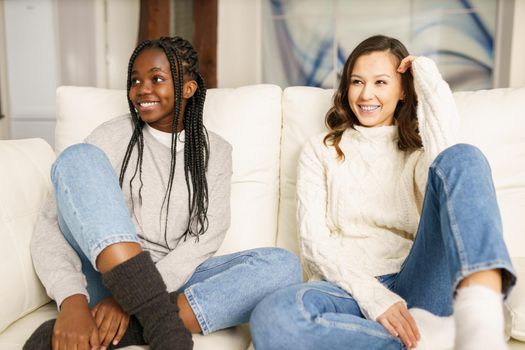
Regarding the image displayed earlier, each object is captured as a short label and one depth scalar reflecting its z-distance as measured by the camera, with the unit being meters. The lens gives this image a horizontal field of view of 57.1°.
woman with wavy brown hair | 0.79
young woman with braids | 0.91
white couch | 1.11
